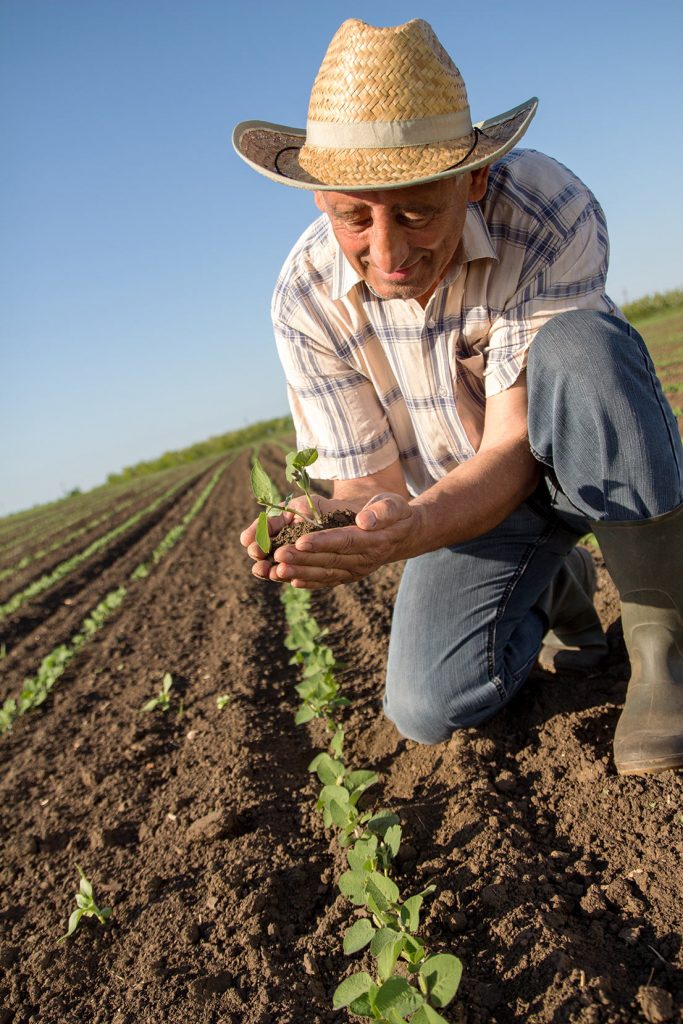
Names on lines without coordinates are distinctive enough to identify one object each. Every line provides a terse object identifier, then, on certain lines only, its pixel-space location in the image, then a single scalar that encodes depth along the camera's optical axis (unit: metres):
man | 1.82
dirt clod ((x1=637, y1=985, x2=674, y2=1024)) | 1.34
